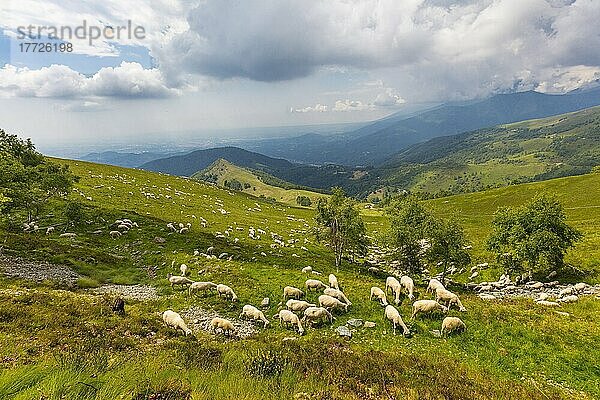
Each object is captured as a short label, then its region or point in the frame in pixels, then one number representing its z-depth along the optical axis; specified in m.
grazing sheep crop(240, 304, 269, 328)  18.95
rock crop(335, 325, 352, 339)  17.30
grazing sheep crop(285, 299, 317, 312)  20.17
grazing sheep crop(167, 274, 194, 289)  25.27
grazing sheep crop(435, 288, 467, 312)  20.70
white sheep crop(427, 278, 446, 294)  23.59
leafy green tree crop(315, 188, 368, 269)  39.81
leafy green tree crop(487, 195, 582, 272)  32.57
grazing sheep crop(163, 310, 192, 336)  16.62
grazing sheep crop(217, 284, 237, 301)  22.32
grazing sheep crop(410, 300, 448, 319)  19.38
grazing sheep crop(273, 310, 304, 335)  18.01
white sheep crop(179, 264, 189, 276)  29.07
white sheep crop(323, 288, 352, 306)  21.70
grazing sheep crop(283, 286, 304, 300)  22.62
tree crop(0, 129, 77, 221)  30.86
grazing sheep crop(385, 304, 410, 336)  17.55
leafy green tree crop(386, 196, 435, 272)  38.91
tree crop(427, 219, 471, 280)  37.16
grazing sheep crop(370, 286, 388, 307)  21.70
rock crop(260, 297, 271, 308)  21.94
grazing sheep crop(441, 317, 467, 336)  17.44
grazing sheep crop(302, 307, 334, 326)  18.84
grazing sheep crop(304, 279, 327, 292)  25.09
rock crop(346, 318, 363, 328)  18.78
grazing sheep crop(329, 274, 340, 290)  25.28
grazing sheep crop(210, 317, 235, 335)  17.45
